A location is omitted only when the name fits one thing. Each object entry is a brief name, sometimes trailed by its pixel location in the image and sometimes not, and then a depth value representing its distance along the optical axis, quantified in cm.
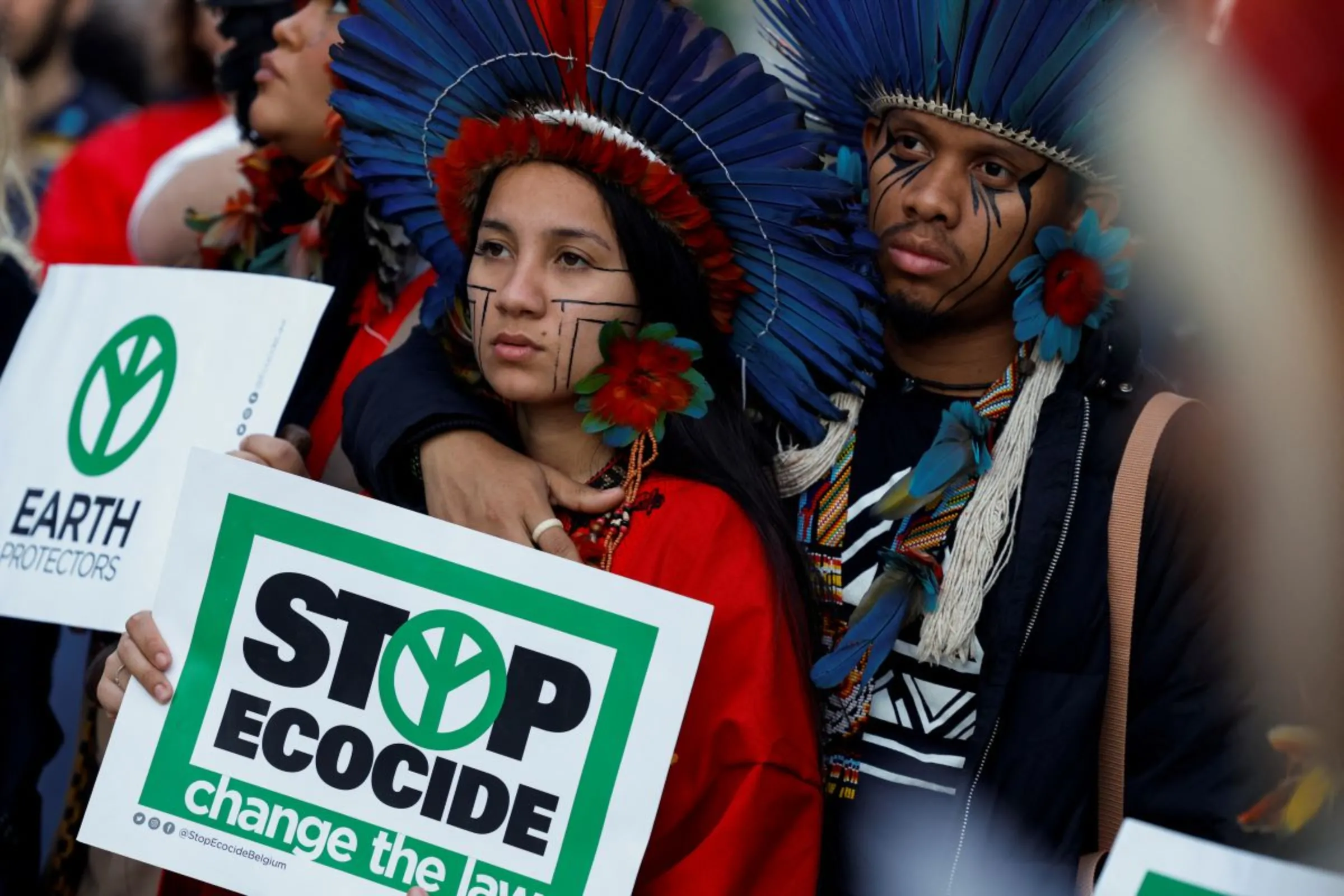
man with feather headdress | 218
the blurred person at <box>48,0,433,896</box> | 276
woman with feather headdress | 210
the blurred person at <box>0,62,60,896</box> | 276
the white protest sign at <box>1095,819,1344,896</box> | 170
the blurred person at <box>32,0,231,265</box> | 407
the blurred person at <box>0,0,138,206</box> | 417
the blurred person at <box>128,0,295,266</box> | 330
